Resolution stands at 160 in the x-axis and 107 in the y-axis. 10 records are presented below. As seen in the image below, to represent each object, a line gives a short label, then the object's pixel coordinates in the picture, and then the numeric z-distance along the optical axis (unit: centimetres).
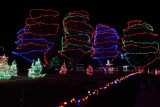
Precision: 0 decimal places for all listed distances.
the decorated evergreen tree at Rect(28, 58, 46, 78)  1906
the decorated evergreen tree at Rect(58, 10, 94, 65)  2598
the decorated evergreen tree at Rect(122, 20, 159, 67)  2548
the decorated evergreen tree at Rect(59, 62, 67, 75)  2769
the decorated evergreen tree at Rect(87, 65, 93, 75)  2583
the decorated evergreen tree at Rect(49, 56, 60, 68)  4807
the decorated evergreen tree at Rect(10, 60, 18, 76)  2394
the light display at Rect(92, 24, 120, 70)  2675
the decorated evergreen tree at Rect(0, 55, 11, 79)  1632
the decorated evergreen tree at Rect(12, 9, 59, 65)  2391
